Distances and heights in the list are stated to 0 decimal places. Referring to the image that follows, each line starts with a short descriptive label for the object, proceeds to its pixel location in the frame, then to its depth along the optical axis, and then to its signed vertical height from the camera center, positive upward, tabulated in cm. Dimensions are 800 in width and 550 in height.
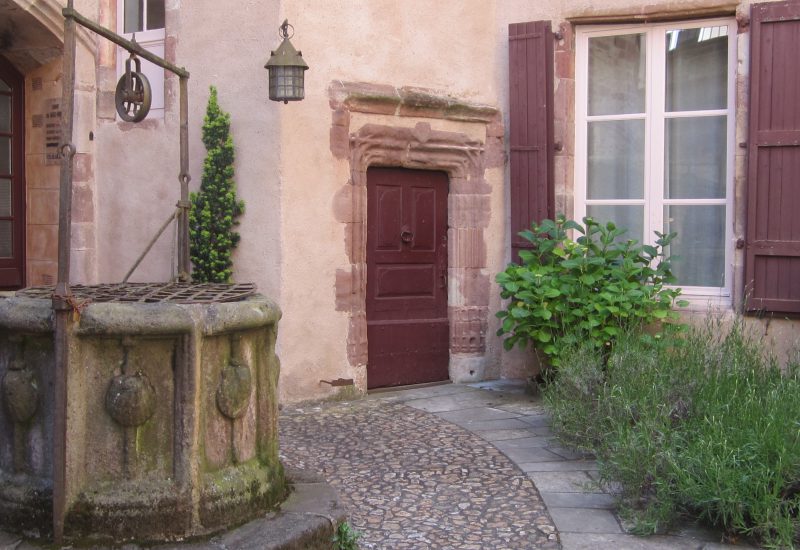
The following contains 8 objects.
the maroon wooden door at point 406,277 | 666 -24
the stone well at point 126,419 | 295 -58
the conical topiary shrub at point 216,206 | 610 +25
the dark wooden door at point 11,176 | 679 +50
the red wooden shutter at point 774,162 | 603 +55
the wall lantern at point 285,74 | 569 +106
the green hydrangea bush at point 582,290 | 592 -30
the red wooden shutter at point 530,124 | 668 +89
